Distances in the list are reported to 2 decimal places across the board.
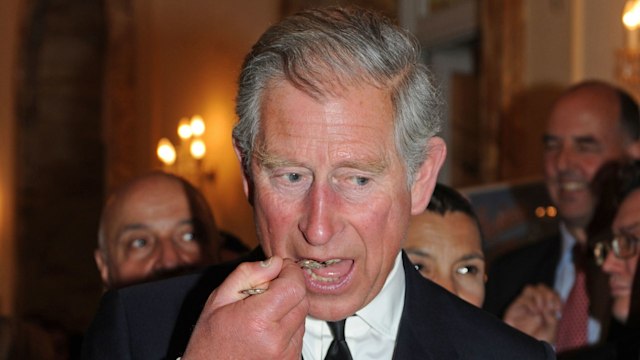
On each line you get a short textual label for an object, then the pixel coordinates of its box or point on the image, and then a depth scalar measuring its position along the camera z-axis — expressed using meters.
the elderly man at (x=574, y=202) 3.99
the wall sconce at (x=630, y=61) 6.39
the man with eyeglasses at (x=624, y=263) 3.38
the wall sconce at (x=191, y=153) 10.85
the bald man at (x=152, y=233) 3.22
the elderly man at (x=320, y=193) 1.90
